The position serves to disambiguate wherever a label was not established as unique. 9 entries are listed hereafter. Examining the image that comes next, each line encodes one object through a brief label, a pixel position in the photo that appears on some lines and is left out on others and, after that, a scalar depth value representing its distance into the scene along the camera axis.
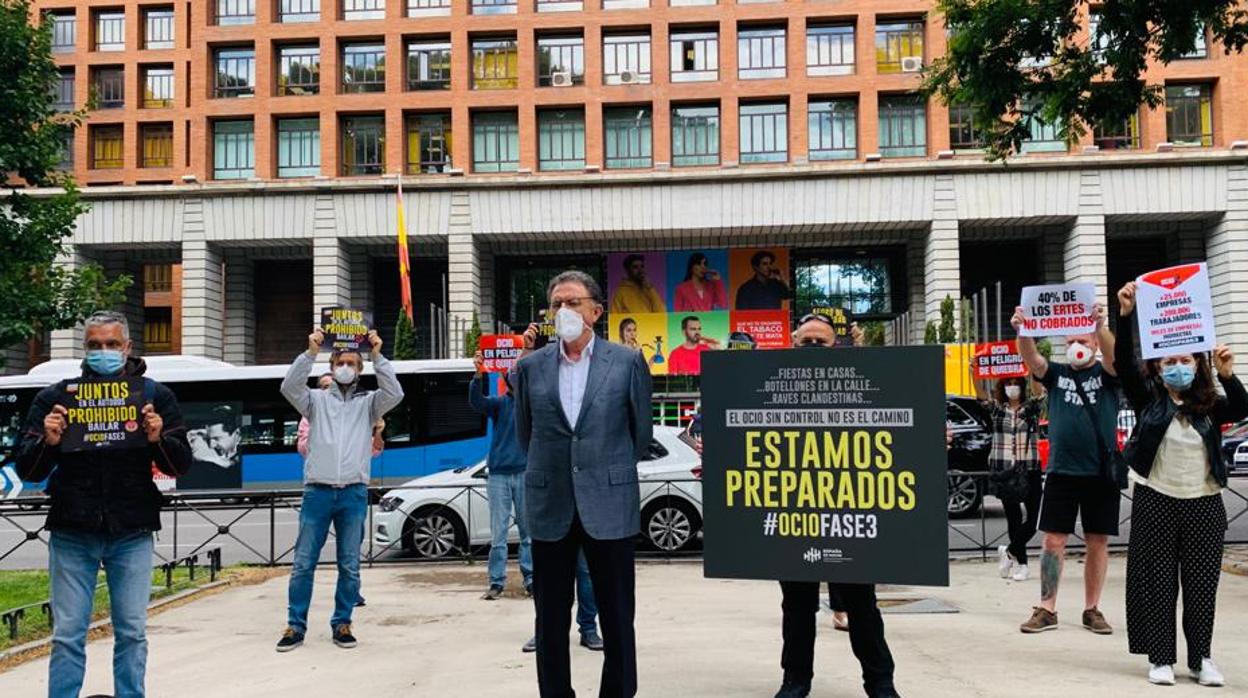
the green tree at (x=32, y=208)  13.95
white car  11.82
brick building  34.16
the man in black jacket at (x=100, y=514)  4.84
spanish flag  30.05
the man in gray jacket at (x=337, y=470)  6.94
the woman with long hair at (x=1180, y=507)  5.45
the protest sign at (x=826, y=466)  5.01
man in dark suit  4.64
